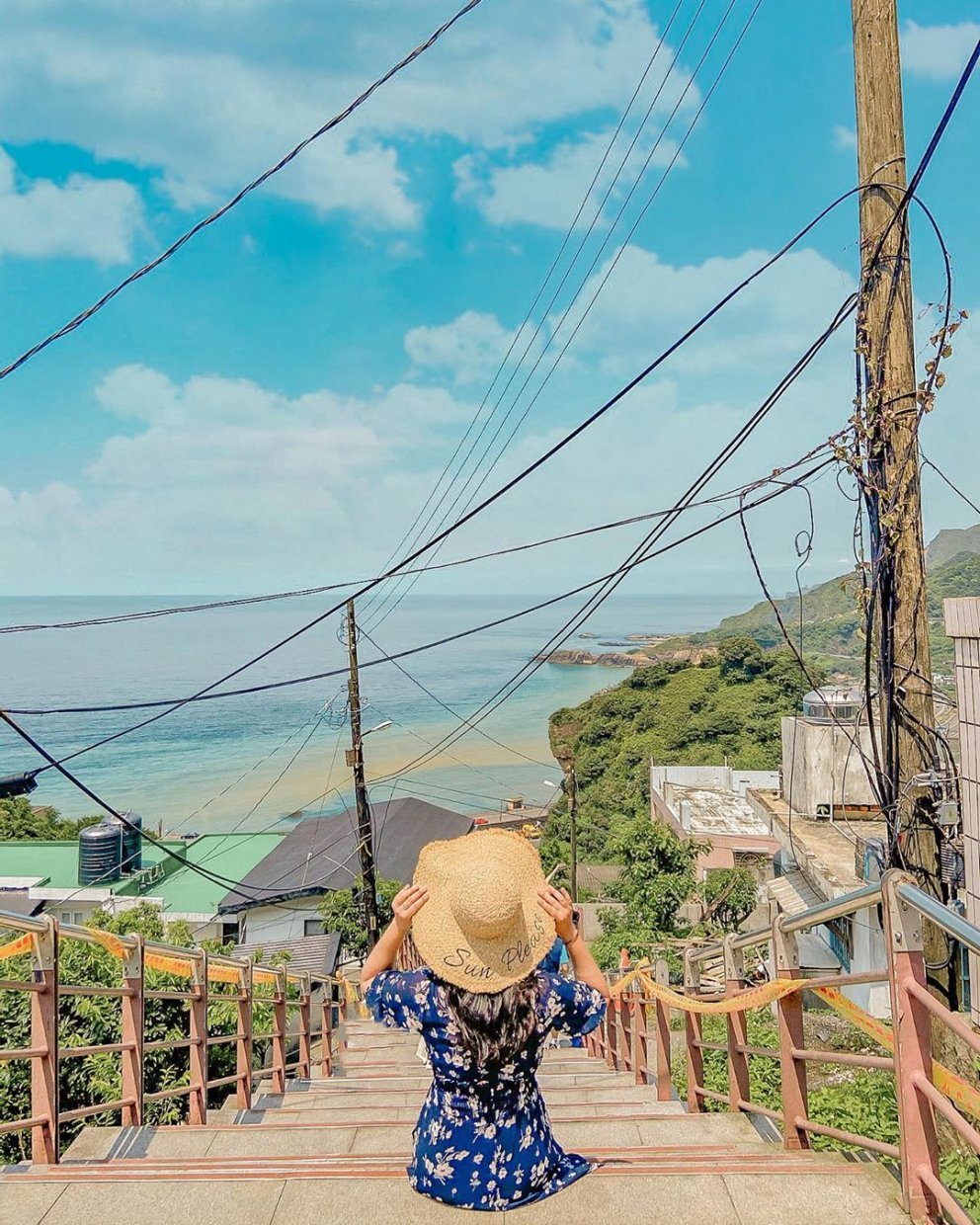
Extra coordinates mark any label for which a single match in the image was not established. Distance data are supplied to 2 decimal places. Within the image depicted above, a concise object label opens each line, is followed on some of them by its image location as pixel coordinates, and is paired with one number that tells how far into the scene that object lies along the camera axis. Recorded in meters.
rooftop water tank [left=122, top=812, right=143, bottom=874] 22.62
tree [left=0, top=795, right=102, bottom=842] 36.50
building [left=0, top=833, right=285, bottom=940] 20.41
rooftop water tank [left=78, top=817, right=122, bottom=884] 21.97
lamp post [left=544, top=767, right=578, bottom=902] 21.94
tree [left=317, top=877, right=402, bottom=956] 19.55
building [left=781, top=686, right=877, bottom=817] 19.16
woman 2.30
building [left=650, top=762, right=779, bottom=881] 24.78
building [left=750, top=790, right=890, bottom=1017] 13.39
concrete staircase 2.26
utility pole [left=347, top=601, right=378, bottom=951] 13.15
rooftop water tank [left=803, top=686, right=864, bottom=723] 19.41
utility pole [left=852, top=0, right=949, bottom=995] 4.02
